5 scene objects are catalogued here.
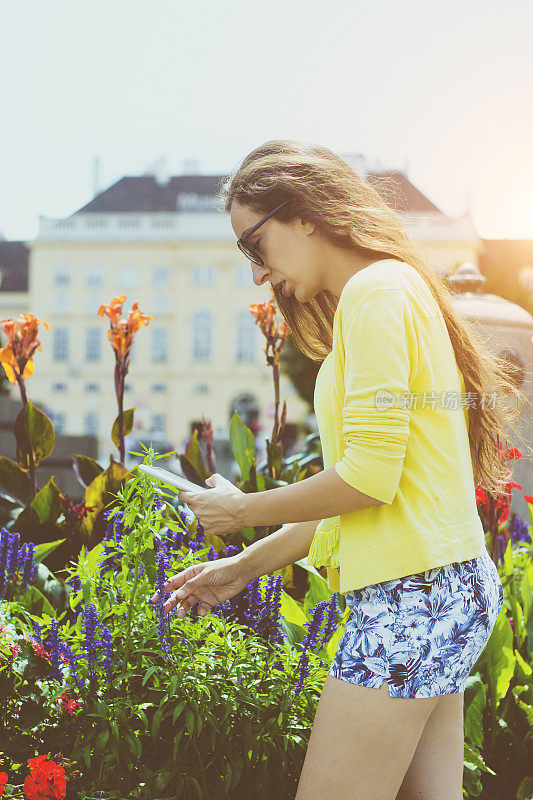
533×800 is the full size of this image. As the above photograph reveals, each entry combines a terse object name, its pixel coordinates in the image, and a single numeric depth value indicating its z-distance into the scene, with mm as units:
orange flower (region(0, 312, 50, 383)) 3094
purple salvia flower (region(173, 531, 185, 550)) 1987
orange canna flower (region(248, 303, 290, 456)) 3529
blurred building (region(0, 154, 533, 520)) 45281
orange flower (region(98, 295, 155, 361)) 3123
